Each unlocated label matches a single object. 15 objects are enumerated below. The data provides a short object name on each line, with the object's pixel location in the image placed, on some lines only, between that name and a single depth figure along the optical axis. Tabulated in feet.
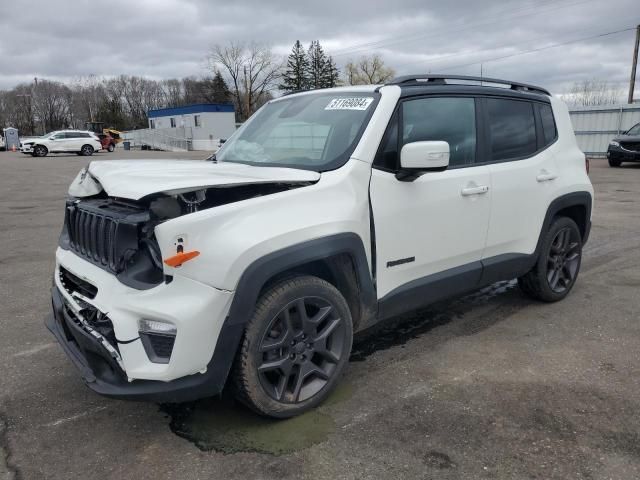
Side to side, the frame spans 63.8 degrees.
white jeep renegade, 7.80
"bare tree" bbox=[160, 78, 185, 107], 349.82
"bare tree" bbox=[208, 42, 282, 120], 261.03
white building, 161.69
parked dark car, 61.41
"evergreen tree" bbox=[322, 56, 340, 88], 270.46
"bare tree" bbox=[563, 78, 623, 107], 196.98
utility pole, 100.94
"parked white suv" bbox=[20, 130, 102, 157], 112.98
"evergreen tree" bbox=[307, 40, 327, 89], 276.62
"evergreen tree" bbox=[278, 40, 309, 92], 274.98
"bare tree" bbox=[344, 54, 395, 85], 256.11
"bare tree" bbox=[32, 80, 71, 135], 319.88
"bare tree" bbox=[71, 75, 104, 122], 319.88
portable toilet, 160.77
